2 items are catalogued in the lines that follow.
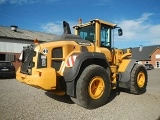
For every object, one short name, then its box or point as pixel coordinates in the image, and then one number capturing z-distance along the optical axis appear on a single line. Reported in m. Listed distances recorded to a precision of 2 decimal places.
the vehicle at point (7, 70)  9.73
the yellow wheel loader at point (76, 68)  3.55
